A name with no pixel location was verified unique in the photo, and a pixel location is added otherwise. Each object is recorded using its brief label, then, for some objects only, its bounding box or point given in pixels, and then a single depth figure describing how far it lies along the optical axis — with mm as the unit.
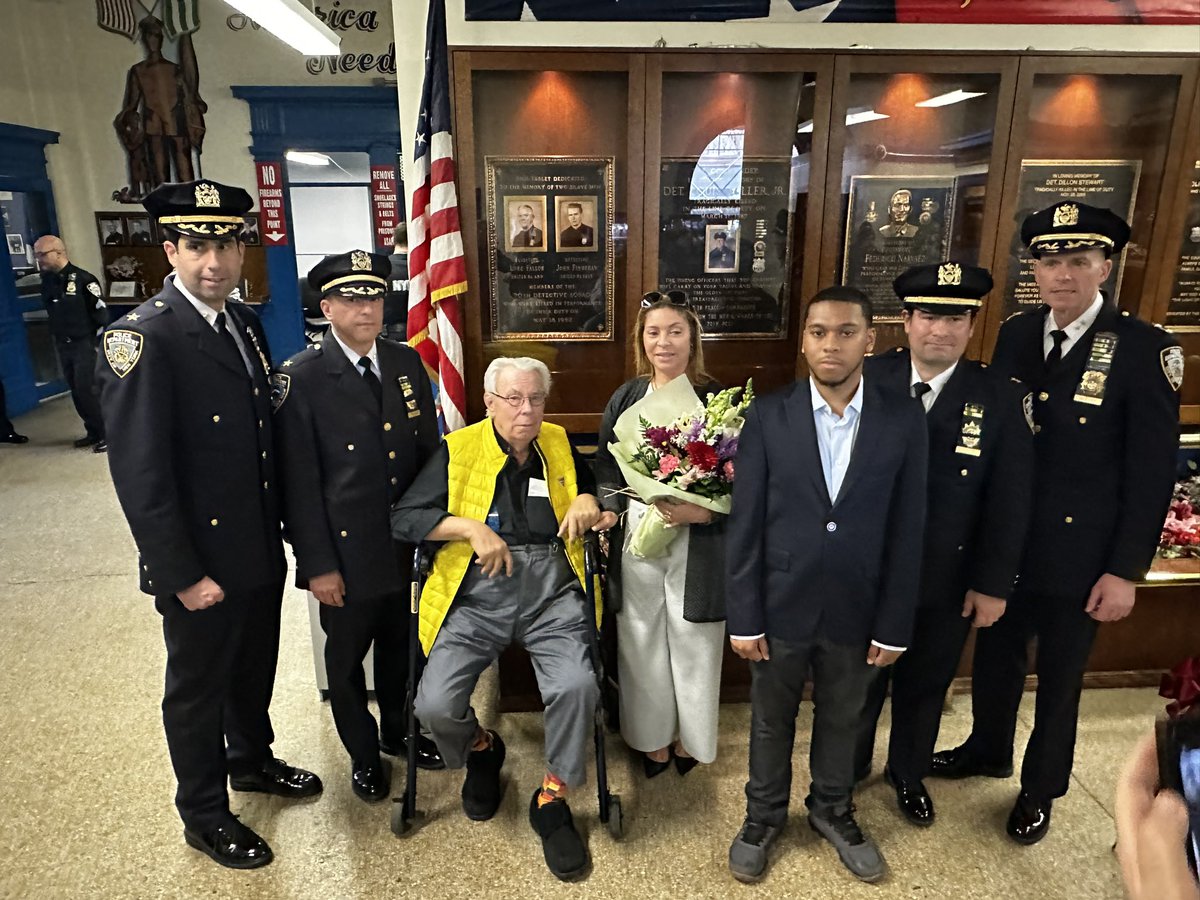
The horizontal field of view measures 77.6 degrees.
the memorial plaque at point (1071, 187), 3279
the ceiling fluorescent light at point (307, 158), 8734
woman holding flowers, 2381
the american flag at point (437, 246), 2998
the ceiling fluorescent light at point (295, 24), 3818
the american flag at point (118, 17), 8227
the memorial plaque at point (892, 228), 3330
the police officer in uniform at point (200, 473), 1948
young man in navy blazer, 1973
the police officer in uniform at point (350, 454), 2256
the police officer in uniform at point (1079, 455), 2141
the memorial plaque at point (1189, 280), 3289
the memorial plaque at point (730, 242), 3311
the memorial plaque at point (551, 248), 3256
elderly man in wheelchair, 2303
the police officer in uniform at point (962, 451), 2113
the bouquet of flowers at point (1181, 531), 3201
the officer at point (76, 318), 6727
